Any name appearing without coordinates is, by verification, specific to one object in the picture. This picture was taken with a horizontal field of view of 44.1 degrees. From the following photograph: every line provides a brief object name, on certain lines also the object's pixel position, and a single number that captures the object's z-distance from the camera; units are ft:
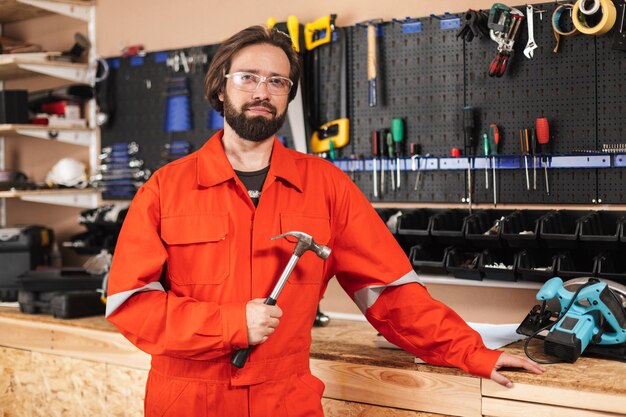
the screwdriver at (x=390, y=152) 11.28
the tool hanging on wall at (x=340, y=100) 11.66
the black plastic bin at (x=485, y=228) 9.68
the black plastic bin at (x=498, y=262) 9.55
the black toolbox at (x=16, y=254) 13.09
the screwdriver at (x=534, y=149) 10.12
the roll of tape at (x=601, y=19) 9.28
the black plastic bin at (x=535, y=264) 9.28
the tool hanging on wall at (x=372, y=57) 11.37
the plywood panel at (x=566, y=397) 7.22
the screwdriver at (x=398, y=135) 11.19
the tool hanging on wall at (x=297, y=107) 11.73
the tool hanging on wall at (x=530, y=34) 10.05
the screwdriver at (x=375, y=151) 11.39
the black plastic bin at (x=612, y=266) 8.83
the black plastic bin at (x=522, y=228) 9.43
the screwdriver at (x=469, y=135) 10.55
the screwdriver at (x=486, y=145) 10.46
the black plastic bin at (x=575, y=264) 9.07
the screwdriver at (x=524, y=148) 10.14
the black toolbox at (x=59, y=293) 11.44
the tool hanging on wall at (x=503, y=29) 9.98
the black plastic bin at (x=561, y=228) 9.18
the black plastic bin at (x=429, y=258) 10.13
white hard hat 14.60
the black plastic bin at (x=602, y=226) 9.01
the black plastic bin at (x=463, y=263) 9.83
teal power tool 7.87
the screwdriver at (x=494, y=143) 10.38
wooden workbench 7.49
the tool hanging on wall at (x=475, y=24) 10.23
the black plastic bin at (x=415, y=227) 10.27
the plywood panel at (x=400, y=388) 7.98
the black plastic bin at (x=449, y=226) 10.02
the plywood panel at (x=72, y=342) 10.28
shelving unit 13.94
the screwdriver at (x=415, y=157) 11.12
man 6.76
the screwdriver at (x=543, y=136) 9.96
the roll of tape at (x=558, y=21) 9.77
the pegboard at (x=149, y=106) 13.33
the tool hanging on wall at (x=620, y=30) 9.36
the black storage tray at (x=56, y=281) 11.85
